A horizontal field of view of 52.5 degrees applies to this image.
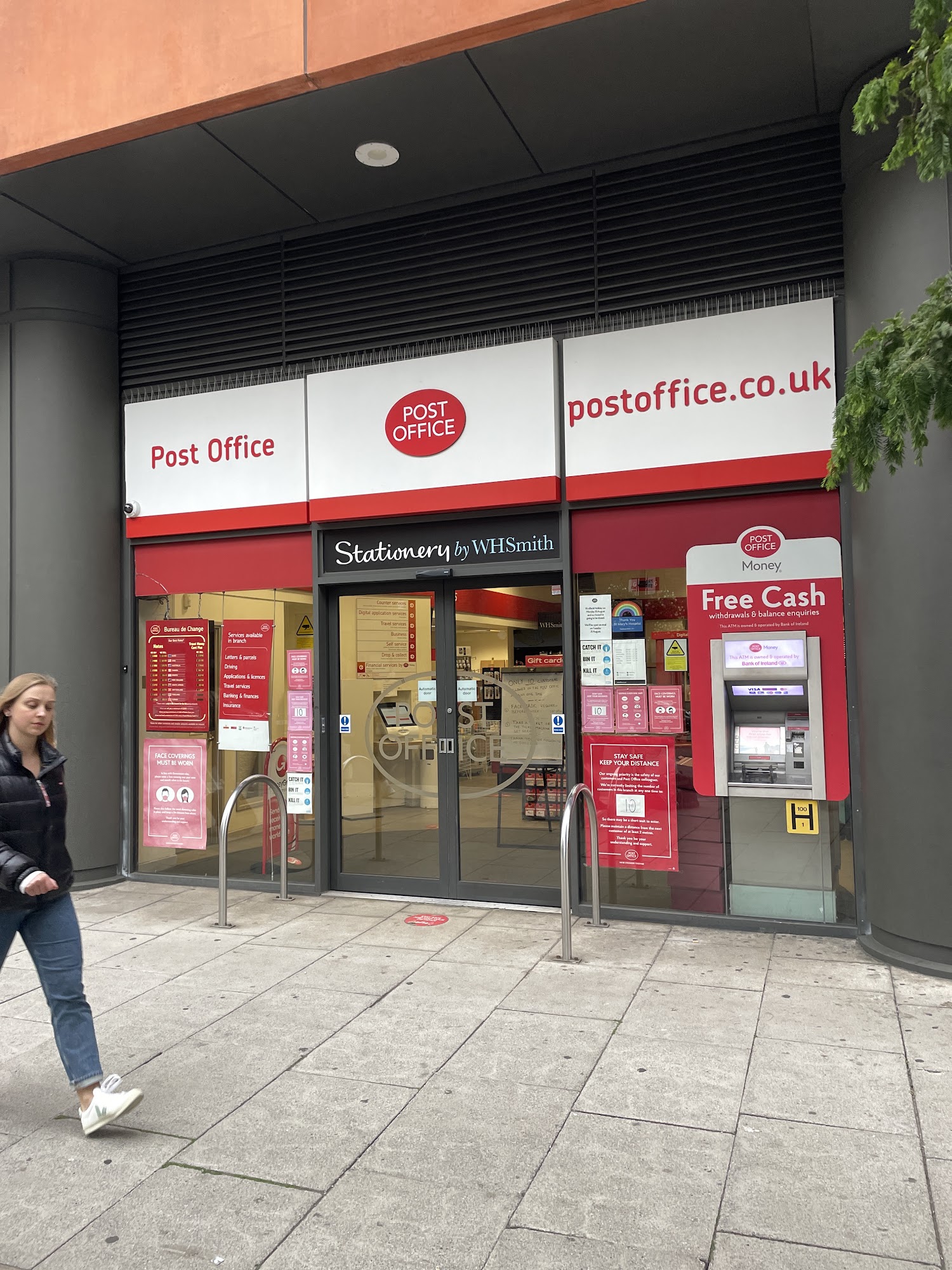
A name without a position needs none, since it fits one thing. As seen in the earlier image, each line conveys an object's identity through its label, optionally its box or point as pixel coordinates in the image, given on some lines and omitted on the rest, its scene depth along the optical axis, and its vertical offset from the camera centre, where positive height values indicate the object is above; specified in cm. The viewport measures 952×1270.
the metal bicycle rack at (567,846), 490 -79
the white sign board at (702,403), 553 +172
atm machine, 546 -14
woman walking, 322 -65
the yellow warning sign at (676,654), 582 +23
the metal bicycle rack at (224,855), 579 -94
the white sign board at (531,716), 623 -14
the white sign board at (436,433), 612 +173
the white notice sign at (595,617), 602 +48
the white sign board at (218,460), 679 +174
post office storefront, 558 +50
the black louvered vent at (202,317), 698 +284
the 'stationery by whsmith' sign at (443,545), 620 +101
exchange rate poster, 714 +19
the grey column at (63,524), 703 +131
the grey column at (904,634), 481 +28
